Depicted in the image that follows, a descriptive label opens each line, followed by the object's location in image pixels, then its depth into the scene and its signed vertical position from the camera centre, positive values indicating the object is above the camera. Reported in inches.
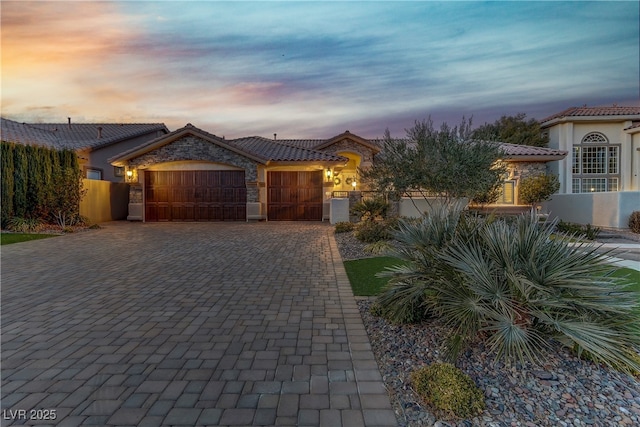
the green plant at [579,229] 435.3 -43.3
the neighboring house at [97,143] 698.8 +142.8
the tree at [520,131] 939.1 +205.0
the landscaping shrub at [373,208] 521.0 -13.0
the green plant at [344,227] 542.9 -44.9
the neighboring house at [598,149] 845.2 +129.5
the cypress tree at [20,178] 544.7 +37.6
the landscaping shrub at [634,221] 504.7 -35.4
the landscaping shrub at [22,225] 522.3 -37.4
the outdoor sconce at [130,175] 717.5 +55.8
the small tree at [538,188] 682.2 +22.5
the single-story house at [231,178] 709.9 +49.2
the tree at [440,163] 410.9 +46.8
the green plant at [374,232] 435.8 -43.2
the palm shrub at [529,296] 119.6 -37.2
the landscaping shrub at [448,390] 99.6 -60.3
